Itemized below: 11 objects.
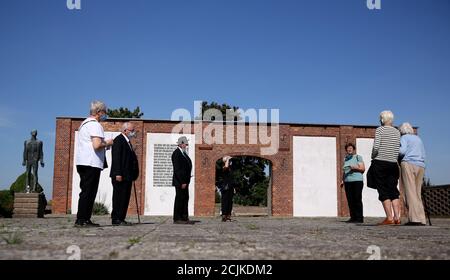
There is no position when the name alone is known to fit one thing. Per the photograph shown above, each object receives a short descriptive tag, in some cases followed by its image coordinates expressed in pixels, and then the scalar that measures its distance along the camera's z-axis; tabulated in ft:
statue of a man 48.60
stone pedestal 44.19
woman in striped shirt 23.75
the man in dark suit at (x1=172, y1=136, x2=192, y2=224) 26.27
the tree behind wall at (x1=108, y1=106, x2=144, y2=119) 152.56
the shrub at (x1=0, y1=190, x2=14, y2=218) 54.01
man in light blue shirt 24.20
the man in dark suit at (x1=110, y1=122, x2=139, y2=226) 23.34
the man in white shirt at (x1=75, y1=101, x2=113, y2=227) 19.62
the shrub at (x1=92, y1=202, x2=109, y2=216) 67.54
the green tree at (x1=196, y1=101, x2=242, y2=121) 151.74
